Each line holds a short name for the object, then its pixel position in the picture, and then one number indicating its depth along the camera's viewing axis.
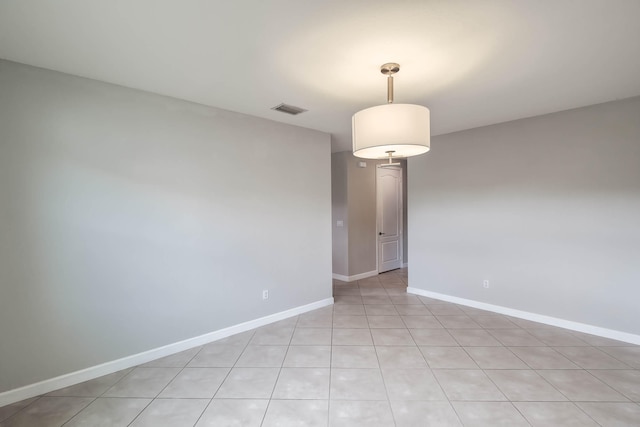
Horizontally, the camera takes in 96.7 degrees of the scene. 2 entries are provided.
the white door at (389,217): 6.16
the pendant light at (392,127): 1.82
